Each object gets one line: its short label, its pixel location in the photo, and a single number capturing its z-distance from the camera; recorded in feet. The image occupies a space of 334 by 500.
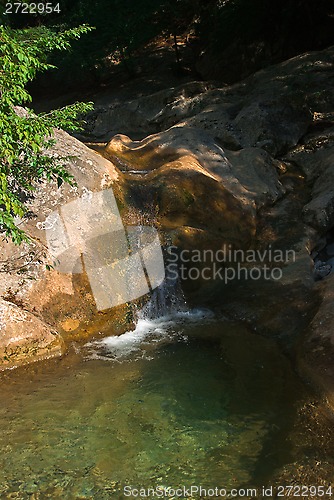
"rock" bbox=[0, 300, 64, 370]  19.61
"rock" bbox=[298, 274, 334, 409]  17.58
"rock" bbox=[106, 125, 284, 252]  25.91
